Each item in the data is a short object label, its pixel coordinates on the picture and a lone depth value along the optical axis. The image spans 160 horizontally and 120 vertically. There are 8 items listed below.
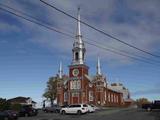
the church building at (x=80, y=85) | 42.16
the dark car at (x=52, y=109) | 29.31
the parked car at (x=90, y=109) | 24.70
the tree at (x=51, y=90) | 48.66
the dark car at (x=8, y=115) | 18.78
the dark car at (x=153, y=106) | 25.70
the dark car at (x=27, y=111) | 23.11
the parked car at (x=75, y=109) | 23.44
